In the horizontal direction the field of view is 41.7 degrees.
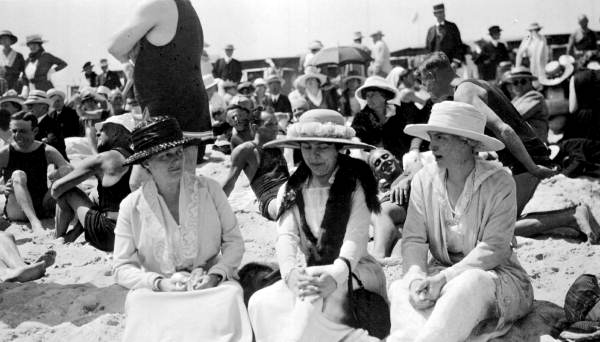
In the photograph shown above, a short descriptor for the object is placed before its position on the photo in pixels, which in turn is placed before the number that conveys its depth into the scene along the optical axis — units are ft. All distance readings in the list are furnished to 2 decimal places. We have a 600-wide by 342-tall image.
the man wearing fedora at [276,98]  48.70
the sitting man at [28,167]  29.50
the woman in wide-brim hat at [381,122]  26.81
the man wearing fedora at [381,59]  51.79
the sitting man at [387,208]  21.18
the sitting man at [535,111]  28.04
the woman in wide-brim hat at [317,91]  48.21
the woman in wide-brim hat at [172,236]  15.24
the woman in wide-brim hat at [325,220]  15.20
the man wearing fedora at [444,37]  46.03
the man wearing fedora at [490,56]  50.42
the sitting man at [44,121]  38.01
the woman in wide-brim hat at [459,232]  14.65
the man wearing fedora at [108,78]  55.62
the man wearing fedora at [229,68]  55.72
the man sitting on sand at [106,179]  22.65
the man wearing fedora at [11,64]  53.36
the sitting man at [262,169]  23.04
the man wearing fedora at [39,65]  51.85
